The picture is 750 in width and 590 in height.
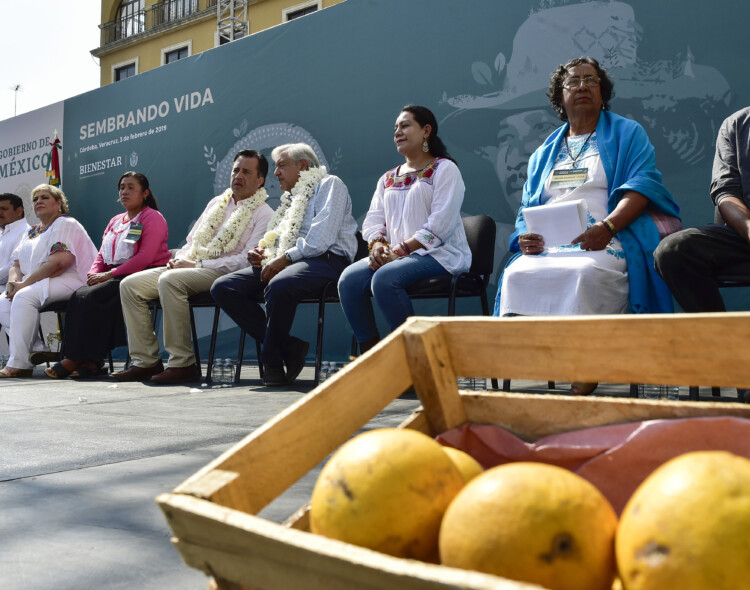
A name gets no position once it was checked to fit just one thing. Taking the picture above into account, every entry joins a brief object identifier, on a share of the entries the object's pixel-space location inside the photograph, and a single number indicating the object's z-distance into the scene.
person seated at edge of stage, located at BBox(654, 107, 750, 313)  2.42
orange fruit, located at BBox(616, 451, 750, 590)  0.52
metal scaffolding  19.81
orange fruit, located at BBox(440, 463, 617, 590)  0.59
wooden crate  0.59
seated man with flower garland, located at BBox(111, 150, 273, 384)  4.42
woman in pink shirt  4.95
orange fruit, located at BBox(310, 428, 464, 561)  0.68
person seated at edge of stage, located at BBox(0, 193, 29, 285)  6.34
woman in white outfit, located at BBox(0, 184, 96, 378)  5.36
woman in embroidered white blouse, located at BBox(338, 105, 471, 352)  3.29
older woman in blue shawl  2.63
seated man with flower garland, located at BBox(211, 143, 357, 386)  3.88
